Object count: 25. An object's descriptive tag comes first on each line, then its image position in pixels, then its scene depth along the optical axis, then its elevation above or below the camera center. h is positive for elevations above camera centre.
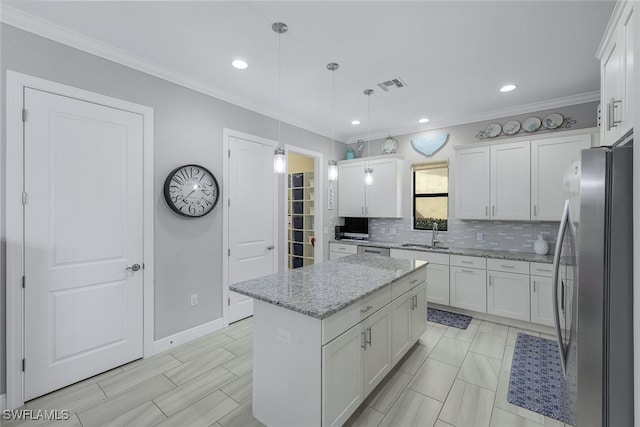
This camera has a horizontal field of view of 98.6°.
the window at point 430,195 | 4.43 +0.31
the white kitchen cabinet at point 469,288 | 3.56 -0.98
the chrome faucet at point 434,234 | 4.32 -0.32
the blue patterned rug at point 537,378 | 2.02 -1.39
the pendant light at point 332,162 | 2.68 +0.51
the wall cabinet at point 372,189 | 4.66 +0.44
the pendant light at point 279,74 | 2.10 +1.43
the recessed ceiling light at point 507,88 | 3.13 +1.46
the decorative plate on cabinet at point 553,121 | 3.50 +1.21
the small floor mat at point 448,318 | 3.47 -1.38
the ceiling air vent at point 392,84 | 3.01 +1.46
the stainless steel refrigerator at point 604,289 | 1.06 -0.29
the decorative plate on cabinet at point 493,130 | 3.91 +1.21
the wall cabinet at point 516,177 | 3.28 +0.49
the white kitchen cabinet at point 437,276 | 3.83 -0.87
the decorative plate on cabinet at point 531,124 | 3.63 +1.21
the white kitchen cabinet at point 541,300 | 3.14 -0.99
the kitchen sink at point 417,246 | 4.24 -0.51
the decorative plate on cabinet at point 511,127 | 3.77 +1.21
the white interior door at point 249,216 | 3.43 -0.04
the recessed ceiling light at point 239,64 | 2.60 +1.44
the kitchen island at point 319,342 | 1.57 -0.82
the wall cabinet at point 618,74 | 1.17 +0.69
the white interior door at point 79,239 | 2.04 -0.23
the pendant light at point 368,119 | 3.02 +1.45
